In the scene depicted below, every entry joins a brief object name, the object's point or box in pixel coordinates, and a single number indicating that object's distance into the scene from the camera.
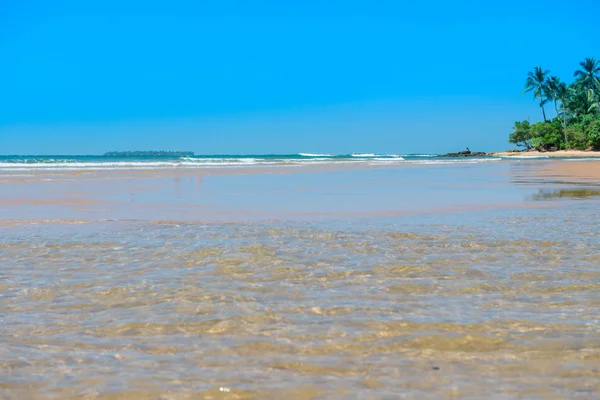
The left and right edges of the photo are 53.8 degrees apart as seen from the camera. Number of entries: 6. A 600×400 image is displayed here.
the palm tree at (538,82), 93.51
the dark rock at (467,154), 117.38
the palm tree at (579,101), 89.56
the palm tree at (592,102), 88.56
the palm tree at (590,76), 89.62
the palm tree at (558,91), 91.38
